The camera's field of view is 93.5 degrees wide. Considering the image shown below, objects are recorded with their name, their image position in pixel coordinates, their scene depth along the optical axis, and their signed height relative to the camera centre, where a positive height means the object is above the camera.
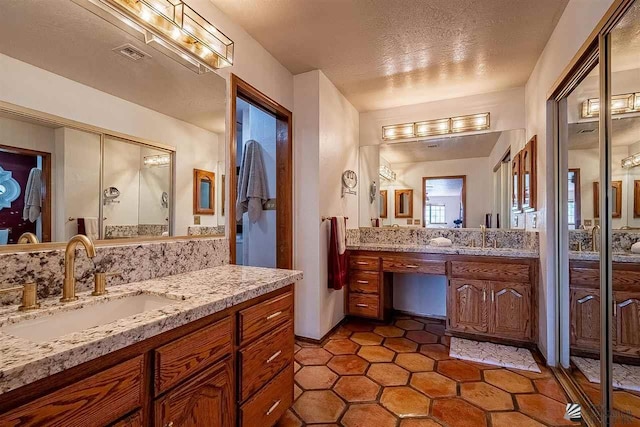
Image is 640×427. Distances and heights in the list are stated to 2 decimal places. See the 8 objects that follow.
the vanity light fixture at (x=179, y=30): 1.30 +0.89
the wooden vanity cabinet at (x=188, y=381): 0.68 -0.50
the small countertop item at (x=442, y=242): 3.00 -0.28
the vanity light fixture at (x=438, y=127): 2.97 +0.91
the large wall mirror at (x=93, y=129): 1.06 +0.38
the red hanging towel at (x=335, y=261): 2.65 -0.41
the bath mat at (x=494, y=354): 2.21 -1.10
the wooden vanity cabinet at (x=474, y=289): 2.44 -0.65
